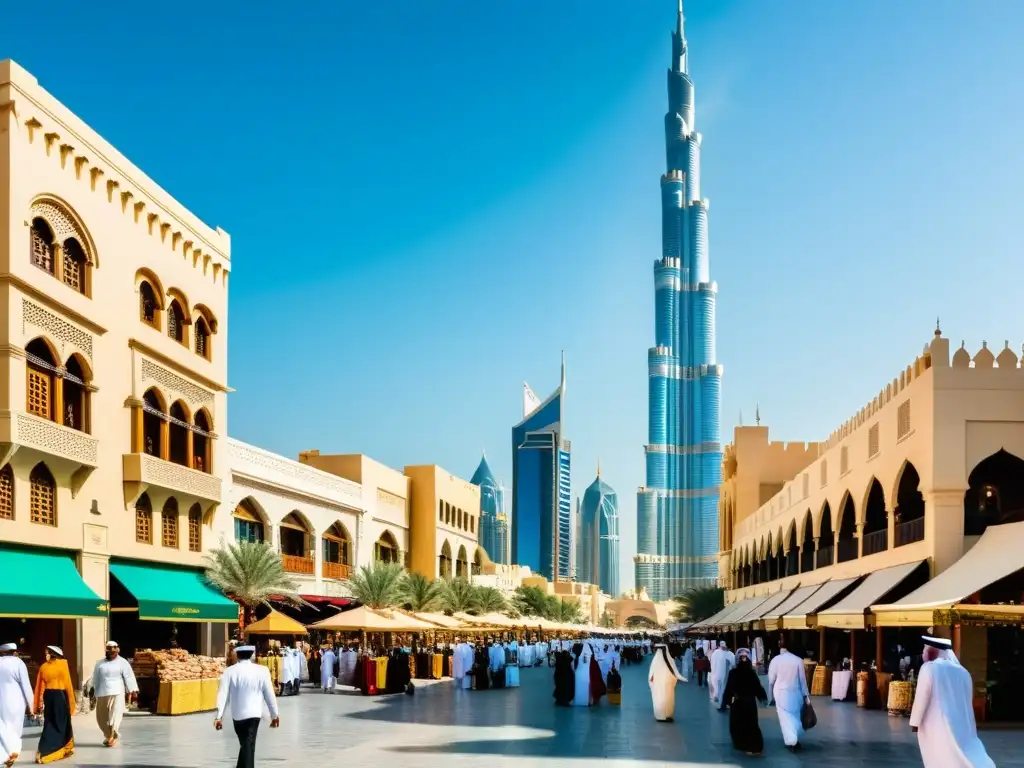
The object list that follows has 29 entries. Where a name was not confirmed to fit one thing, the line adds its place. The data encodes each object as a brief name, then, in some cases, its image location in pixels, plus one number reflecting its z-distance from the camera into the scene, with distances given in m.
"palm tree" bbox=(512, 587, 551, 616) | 77.44
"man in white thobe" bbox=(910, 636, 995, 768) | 10.52
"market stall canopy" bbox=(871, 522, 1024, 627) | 20.11
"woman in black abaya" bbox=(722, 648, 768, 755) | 16.09
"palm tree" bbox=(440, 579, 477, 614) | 53.03
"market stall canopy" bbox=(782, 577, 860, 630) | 29.06
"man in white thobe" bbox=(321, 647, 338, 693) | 30.47
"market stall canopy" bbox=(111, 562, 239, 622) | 28.02
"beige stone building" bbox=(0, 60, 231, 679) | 23.33
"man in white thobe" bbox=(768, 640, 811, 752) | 16.47
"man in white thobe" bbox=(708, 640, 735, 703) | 25.41
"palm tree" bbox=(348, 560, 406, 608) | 43.56
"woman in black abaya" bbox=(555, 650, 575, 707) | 25.28
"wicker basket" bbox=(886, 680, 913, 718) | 21.73
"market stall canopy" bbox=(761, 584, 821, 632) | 33.14
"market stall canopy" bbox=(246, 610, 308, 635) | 30.09
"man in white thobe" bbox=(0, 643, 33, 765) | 12.40
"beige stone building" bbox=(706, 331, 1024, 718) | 21.63
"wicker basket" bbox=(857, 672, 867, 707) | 24.08
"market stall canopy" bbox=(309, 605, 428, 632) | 30.77
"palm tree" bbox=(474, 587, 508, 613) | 56.56
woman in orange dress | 14.25
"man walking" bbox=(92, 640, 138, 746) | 16.46
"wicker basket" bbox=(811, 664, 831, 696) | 29.33
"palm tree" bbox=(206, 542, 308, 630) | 33.16
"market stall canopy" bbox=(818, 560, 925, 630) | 24.42
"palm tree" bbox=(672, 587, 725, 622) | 74.88
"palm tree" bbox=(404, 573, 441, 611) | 48.03
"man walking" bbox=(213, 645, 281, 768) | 11.65
